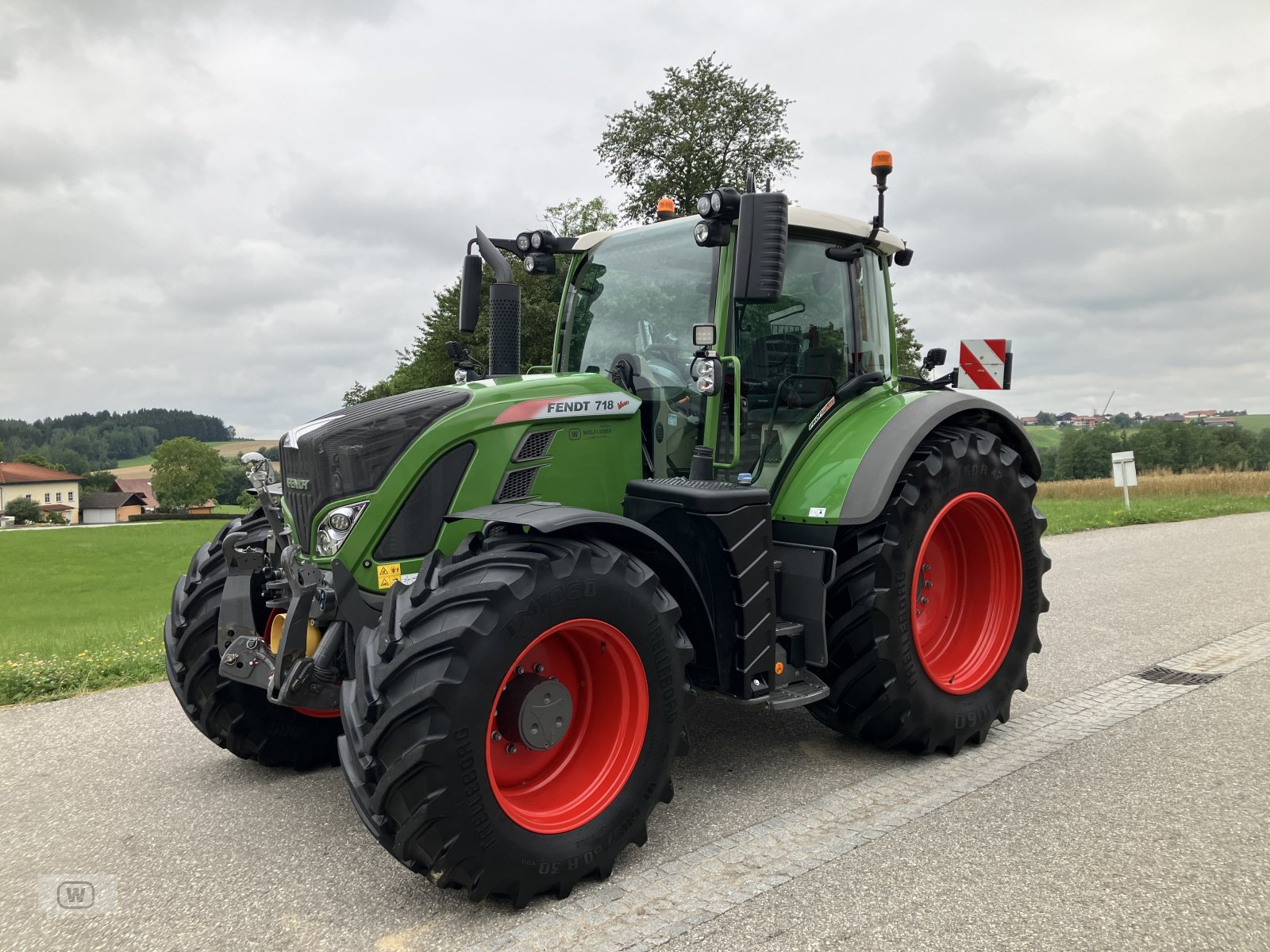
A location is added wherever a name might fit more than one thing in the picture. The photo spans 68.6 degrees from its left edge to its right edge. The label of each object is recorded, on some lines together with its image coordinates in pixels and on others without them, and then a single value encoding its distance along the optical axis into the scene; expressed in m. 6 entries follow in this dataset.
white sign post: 14.74
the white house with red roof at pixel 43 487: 106.12
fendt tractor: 2.80
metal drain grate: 5.26
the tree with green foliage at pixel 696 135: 25.55
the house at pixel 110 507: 106.88
